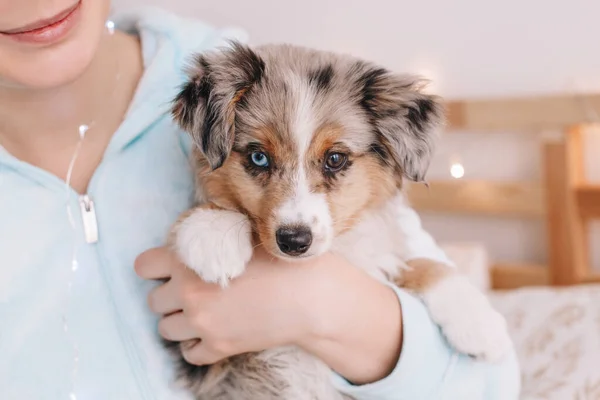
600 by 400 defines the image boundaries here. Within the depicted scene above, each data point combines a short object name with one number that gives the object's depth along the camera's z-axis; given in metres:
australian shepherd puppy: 0.49
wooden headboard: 0.98
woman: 0.49
